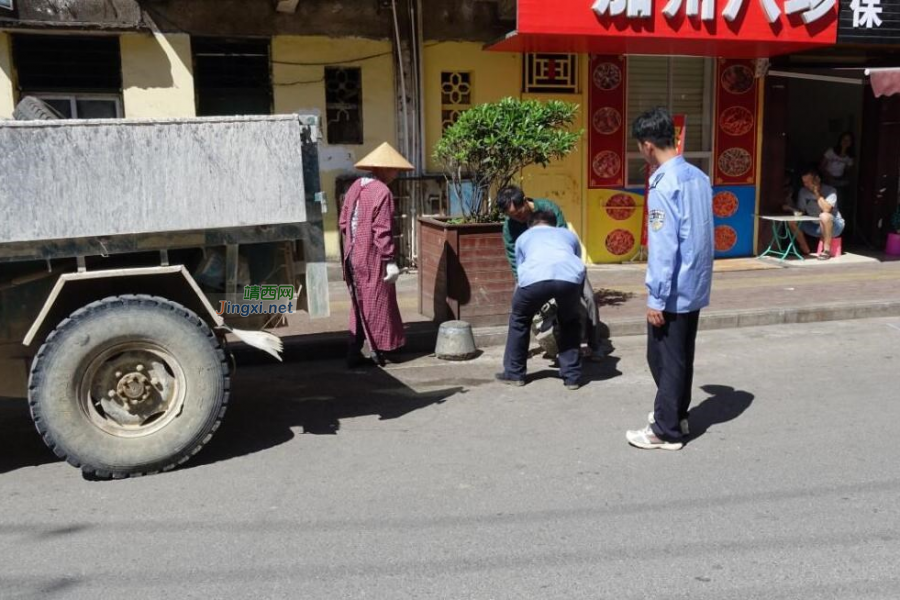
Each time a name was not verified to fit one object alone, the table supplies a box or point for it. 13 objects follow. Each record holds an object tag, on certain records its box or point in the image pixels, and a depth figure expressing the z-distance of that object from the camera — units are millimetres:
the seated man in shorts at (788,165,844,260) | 11500
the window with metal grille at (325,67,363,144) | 10172
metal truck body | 4039
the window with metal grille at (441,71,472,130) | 10555
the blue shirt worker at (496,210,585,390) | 5828
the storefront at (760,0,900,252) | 10562
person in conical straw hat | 6363
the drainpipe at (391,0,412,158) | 10031
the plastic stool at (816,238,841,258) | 11711
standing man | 4434
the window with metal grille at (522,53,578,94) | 10773
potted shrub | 7164
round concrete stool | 6973
